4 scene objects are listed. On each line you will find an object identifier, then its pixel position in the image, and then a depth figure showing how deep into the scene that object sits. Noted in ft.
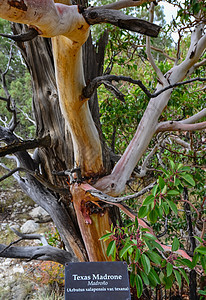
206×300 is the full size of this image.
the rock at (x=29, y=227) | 18.93
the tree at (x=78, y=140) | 5.12
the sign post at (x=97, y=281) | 4.35
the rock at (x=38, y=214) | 20.94
